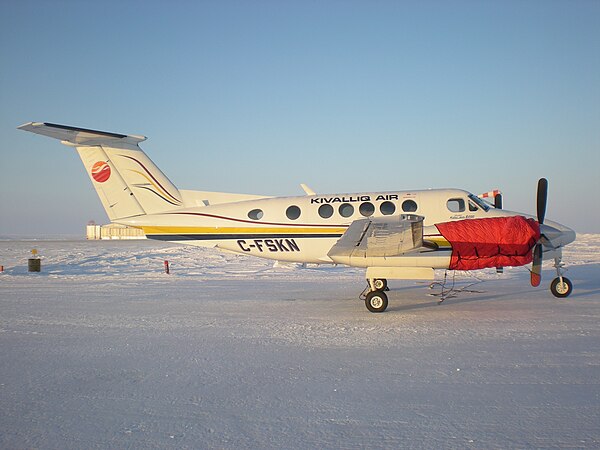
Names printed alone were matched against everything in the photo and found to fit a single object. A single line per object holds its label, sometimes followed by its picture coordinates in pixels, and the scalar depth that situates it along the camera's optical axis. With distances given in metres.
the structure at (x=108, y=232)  83.62
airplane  9.41
